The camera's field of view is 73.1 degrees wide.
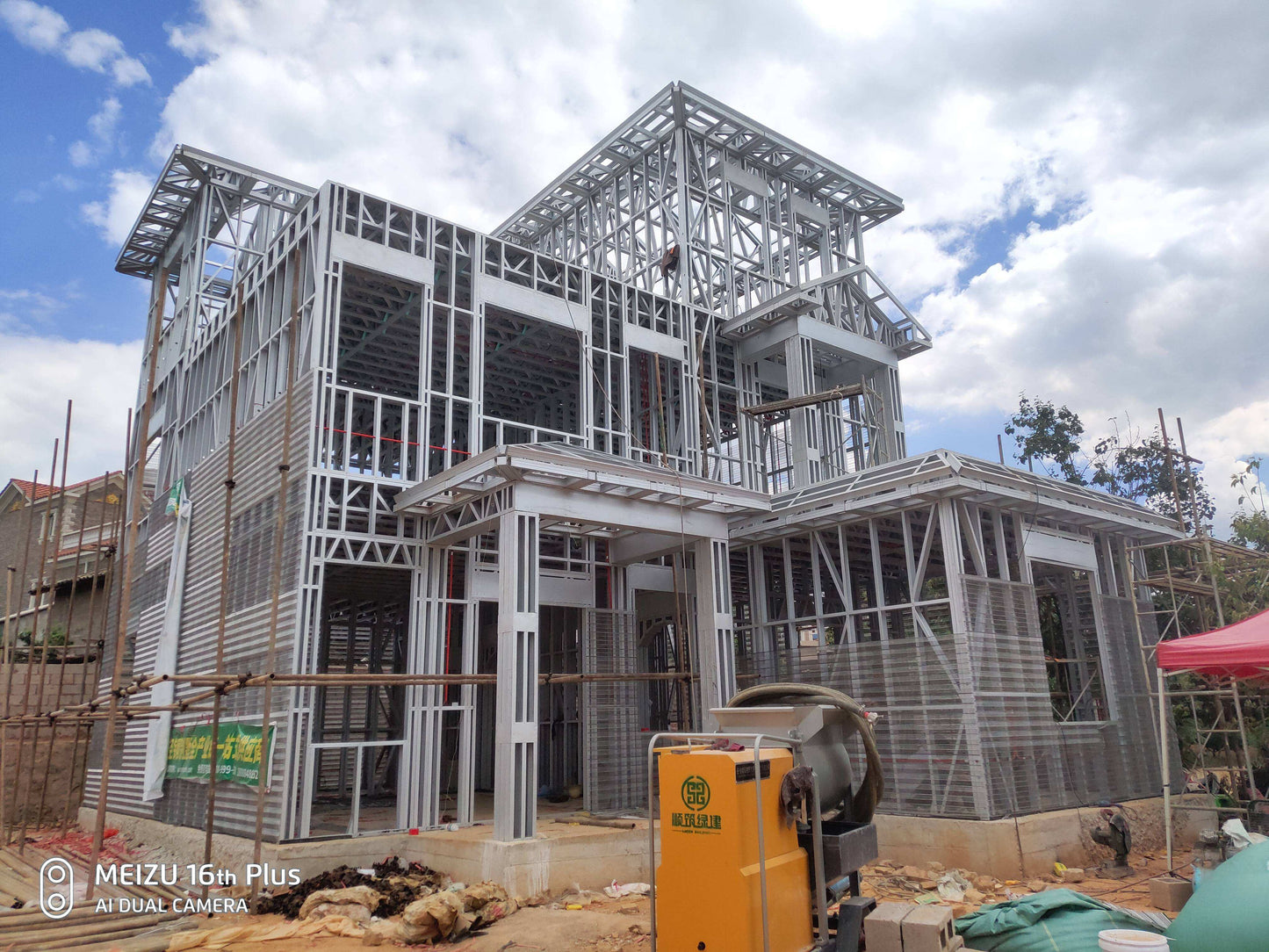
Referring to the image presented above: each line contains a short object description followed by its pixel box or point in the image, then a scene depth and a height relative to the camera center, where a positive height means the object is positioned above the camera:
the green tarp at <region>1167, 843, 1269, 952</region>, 6.36 -1.76
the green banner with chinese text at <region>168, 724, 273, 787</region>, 14.05 -0.92
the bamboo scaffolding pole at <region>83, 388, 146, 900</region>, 10.46 +1.09
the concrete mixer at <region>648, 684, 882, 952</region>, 6.23 -1.17
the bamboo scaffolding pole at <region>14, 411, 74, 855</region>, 17.35 +3.23
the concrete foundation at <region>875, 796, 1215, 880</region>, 12.12 -2.30
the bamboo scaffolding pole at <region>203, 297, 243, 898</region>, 11.45 +2.07
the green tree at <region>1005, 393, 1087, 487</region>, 31.02 +8.56
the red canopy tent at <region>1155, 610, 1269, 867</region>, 10.15 +0.28
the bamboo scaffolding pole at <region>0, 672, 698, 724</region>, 10.97 +0.22
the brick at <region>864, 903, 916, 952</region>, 6.49 -1.83
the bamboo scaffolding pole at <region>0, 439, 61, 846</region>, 17.35 +1.69
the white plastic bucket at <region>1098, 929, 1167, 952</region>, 6.15 -1.88
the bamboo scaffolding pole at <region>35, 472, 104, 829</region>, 16.98 +0.58
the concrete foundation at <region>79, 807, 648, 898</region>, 12.05 -2.32
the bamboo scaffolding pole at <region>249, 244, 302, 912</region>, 11.60 +2.03
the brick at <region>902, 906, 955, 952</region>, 6.38 -1.82
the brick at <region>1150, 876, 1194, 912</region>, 8.92 -2.21
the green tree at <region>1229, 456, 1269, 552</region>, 24.95 +4.18
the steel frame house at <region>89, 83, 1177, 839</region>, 13.65 +3.04
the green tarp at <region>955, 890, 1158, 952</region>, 7.48 -2.13
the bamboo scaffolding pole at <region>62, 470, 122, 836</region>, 21.86 -1.39
